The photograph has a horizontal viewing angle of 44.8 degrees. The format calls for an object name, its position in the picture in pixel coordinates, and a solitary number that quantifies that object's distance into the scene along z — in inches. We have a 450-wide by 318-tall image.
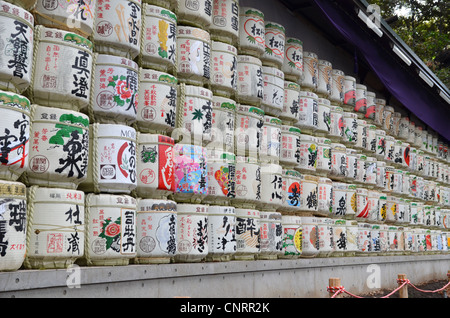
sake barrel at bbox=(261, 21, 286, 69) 264.4
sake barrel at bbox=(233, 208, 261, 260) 225.3
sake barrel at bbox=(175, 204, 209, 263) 193.6
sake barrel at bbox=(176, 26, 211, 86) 209.2
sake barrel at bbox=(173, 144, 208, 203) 197.8
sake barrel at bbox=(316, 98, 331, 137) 305.1
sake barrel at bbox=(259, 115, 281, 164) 247.0
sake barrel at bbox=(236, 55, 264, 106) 241.6
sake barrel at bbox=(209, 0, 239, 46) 231.1
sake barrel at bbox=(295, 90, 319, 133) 292.4
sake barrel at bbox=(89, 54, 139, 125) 172.7
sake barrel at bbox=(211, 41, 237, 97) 224.4
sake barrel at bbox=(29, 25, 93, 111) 154.8
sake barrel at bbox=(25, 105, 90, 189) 149.2
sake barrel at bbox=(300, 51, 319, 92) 298.6
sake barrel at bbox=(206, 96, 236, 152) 220.1
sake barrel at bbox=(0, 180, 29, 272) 130.8
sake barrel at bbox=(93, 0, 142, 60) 176.4
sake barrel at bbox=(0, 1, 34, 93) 137.9
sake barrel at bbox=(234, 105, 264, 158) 235.9
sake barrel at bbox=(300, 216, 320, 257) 278.8
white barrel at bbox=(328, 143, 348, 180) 318.7
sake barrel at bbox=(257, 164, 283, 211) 244.8
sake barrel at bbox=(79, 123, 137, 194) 167.2
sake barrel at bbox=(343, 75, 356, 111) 343.6
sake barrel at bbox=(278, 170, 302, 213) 265.7
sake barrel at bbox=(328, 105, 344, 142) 322.7
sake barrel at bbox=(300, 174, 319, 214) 282.5
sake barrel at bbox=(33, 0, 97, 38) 158.2
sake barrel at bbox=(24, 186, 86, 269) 145.1
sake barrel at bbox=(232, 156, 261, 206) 229.6
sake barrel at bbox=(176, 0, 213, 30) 214.1
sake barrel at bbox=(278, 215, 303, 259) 262.1
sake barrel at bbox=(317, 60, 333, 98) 313.8
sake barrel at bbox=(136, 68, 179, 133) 189.5
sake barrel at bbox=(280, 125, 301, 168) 270.1
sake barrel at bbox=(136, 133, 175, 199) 183.3
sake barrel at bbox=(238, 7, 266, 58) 248.8
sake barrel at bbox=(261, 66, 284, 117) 260.1
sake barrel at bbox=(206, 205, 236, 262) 209.0
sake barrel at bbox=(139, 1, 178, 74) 193.0
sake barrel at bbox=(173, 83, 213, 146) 202.7
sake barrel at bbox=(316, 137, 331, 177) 300.7
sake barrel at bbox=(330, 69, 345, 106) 329.7
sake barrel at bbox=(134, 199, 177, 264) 179.5
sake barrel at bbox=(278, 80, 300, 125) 277.9
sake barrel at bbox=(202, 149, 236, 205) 214.8
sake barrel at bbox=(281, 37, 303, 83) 283.6
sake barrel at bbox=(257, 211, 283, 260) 242.4
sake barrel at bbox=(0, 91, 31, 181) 133.4
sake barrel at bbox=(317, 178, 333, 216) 296.7
